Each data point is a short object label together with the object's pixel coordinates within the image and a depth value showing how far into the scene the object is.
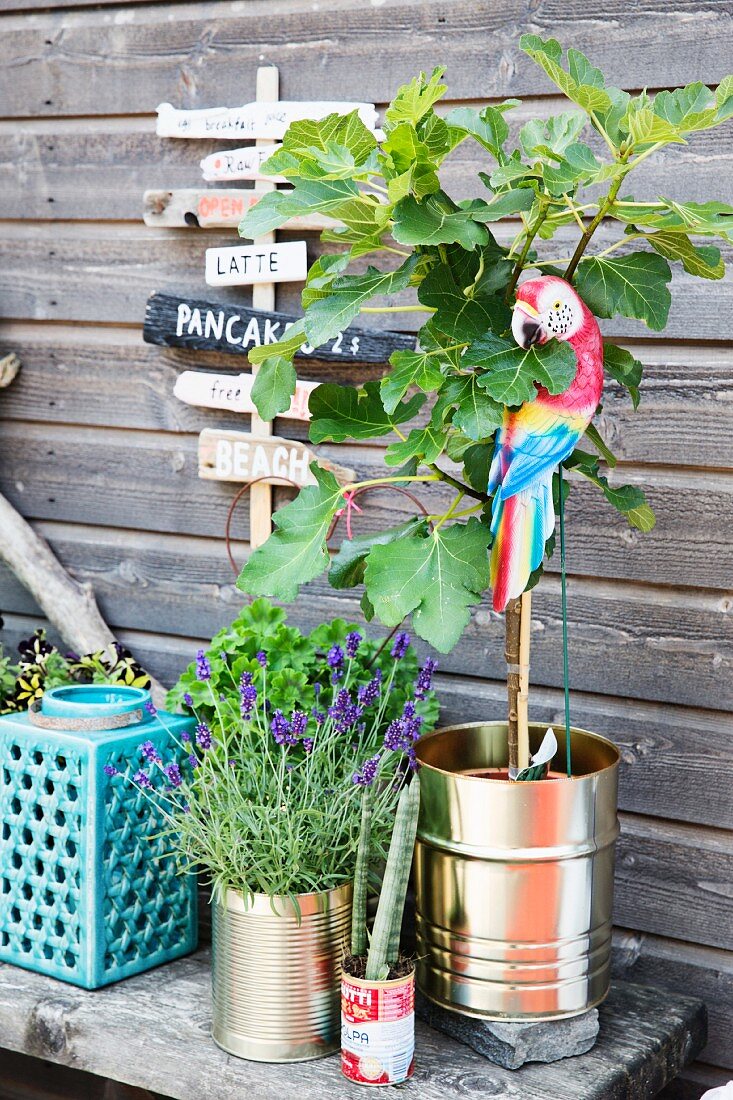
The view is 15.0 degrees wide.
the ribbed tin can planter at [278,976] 2.82
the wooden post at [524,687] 2.80
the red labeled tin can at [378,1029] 2.76
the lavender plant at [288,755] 2.85
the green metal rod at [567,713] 2.81
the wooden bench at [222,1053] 2.78
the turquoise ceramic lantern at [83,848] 2.97
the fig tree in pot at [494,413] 2.64
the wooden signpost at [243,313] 3.19
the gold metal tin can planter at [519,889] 2.77
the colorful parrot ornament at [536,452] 2.69
